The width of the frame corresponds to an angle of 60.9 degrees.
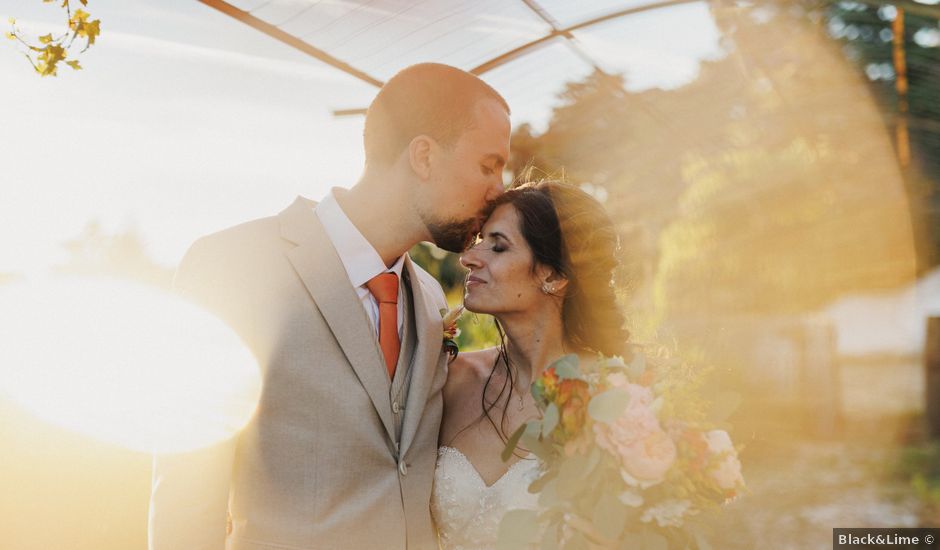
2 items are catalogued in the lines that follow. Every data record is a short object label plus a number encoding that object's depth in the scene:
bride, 3.28
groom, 2.60
